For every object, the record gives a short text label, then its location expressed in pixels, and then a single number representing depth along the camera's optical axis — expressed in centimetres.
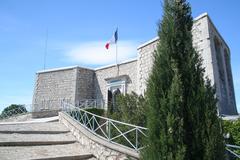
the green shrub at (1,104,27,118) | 2107
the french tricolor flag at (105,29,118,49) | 1988
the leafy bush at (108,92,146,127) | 866
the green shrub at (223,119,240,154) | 807
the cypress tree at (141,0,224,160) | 386
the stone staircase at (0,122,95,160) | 571
